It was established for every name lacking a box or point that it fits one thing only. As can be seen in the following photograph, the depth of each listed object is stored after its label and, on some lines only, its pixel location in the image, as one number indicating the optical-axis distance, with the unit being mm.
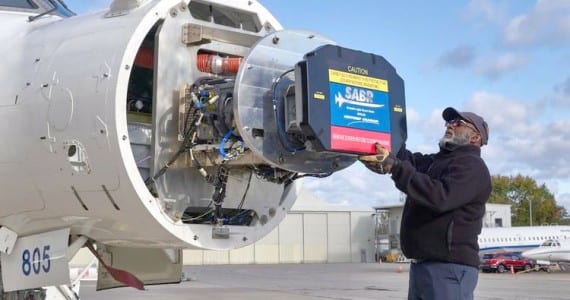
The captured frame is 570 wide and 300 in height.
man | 4434
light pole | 81900
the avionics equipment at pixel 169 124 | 4398
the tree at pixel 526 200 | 89000
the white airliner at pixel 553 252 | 42000
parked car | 42062
